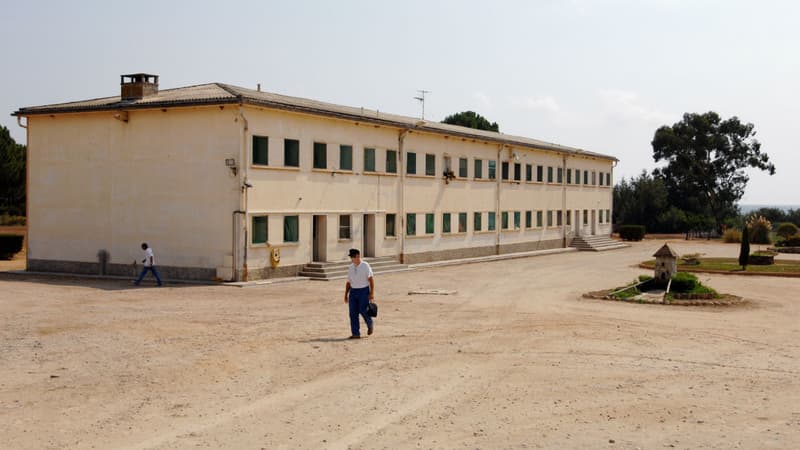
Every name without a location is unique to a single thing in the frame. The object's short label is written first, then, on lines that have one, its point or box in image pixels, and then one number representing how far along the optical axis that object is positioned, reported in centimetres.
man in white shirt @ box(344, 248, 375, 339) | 1579
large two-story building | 2748
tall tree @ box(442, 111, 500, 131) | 8138
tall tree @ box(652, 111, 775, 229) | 8456
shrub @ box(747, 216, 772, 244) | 6316
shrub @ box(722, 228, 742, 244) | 6500
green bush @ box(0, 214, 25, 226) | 5619
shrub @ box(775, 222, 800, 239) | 6122
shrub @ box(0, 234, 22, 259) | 3828
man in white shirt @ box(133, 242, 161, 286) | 2596
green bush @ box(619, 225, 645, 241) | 6688
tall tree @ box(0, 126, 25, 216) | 5836
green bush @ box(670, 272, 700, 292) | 2417
